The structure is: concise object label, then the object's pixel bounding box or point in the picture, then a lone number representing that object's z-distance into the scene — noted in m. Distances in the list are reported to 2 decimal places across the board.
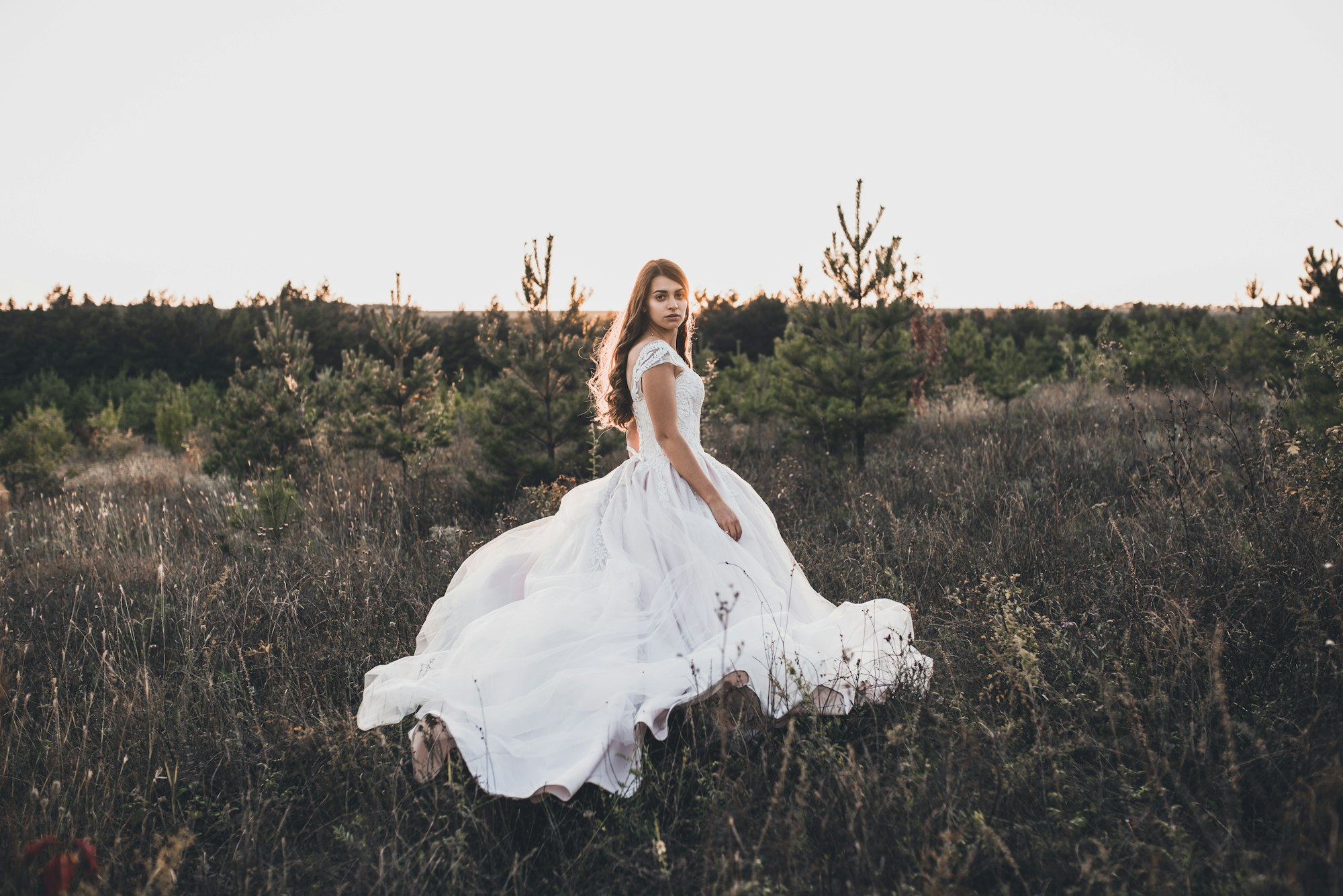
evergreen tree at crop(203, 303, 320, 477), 8.85
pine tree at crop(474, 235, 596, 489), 7.05
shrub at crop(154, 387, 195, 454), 13.60
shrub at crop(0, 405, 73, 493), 9.57
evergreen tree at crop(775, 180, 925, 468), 7.78
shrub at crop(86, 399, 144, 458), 14.06
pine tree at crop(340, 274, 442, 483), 7.93
